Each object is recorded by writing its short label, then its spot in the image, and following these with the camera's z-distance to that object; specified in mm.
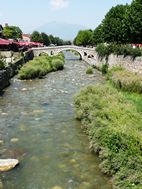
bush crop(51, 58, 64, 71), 34285
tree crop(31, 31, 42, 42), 95820
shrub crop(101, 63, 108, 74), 29969
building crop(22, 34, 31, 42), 100436
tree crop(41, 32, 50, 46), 100369
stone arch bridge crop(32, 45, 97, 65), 49991
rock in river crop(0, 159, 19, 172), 9725
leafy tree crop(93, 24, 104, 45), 57552
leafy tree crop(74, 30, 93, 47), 89268
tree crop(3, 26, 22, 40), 65711
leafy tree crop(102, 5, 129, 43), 41734
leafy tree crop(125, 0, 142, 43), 30321
